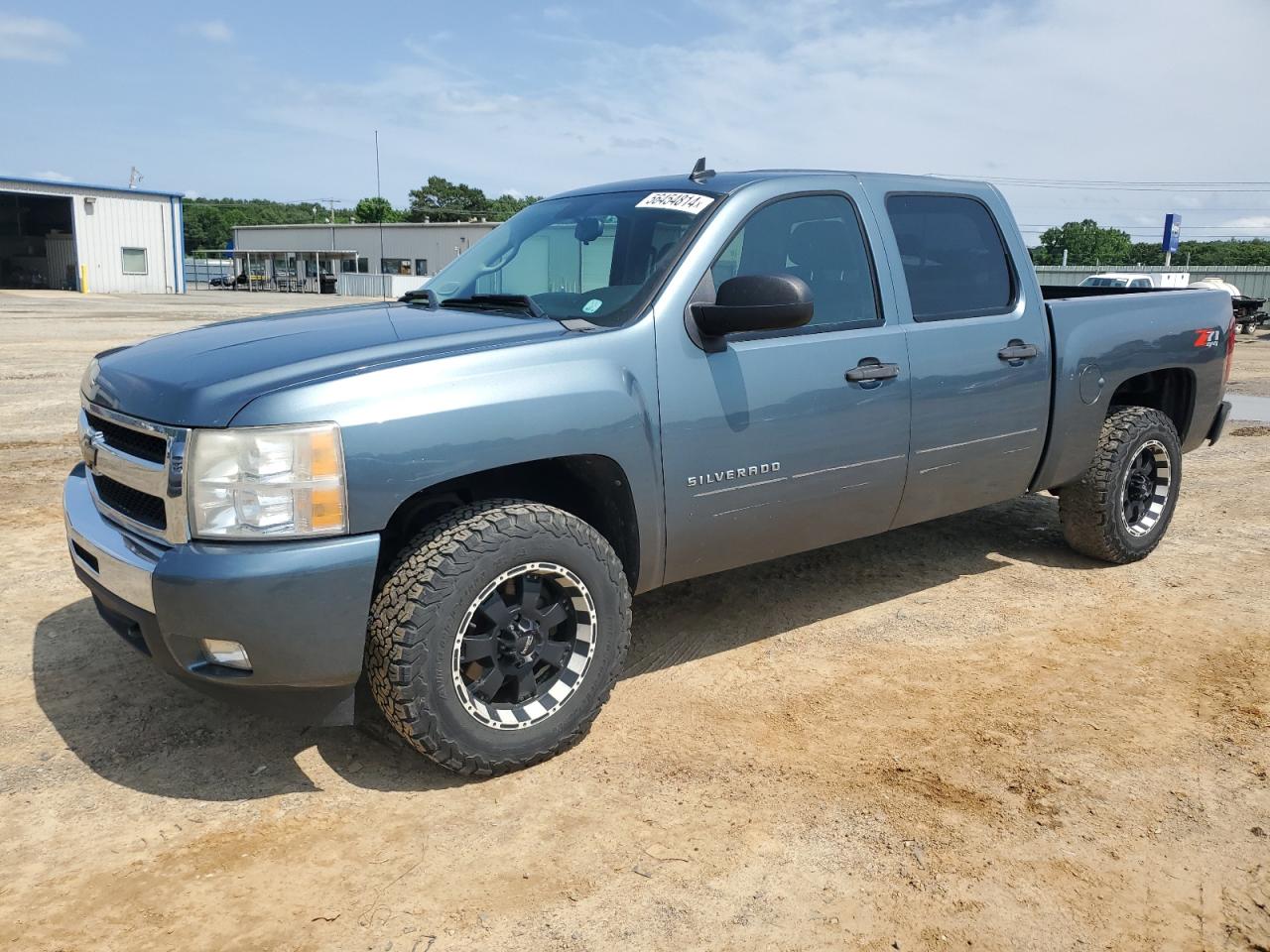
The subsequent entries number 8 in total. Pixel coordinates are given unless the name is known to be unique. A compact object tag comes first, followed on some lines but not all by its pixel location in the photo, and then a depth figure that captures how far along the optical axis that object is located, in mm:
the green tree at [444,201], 112256
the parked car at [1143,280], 26953
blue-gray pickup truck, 2811
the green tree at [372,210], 92169
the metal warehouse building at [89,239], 45375
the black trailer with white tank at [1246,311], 25422
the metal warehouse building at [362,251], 56125
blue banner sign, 42656
